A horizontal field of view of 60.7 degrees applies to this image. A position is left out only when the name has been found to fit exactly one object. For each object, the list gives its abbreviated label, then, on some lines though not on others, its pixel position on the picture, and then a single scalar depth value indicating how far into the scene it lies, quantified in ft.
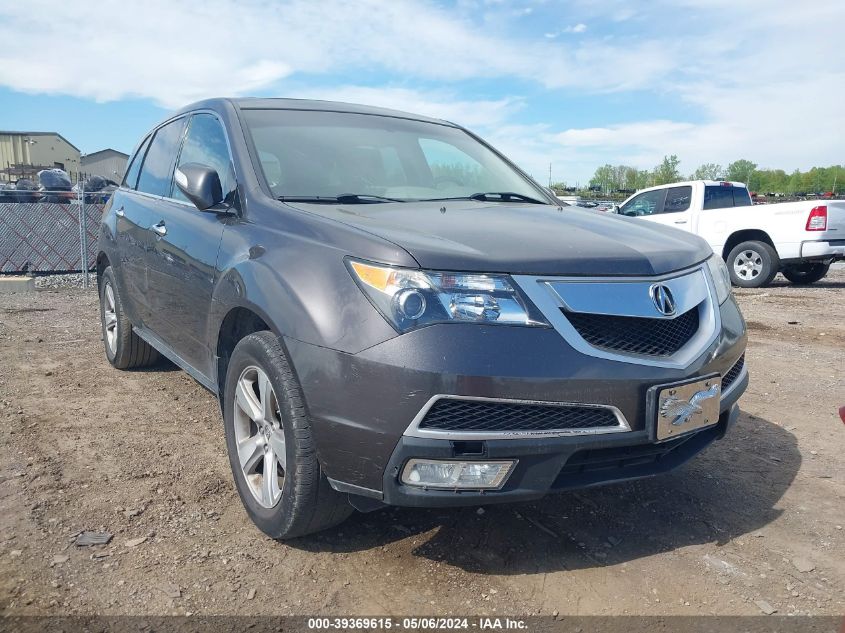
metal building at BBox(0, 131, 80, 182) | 170.23
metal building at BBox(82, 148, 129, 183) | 188.75
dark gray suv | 7.23
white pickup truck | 34.92
